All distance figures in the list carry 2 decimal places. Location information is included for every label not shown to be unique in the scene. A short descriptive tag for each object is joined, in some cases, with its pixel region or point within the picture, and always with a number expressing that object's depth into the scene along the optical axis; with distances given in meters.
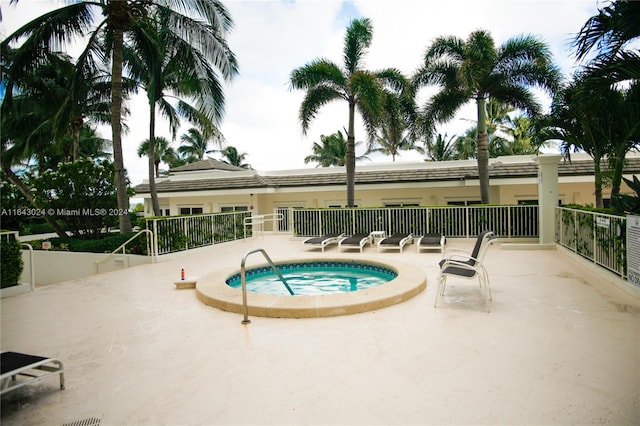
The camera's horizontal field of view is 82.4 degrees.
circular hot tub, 5.71
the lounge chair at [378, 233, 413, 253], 12.49
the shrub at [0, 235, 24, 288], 7.71
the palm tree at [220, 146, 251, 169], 52.59
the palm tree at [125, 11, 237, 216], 13.29
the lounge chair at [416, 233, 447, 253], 11.89
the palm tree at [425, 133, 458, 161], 36.12
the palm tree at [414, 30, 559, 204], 14.55
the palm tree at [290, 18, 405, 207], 16.53
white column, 11.43
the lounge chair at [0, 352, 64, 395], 3.33
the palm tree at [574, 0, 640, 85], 5.51
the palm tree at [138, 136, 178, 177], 45.53
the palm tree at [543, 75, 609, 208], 10.54
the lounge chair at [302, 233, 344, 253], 13.24
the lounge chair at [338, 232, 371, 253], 12.97
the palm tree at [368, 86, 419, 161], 17.31
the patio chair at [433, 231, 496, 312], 5.98
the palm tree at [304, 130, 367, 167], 41.38
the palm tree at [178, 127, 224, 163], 48.19
